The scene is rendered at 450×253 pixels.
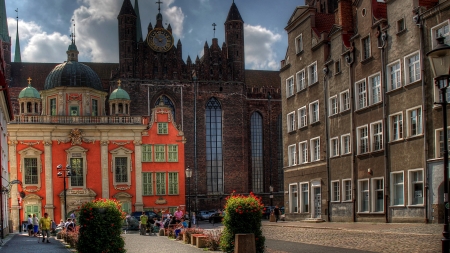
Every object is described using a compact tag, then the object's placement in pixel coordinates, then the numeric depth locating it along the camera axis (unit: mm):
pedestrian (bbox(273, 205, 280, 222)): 46219
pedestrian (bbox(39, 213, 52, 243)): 31478
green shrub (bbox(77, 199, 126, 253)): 18219
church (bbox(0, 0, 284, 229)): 58281
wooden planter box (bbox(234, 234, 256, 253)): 17047
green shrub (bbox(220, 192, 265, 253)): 18391
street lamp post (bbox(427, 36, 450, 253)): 13453
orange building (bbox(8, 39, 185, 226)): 57406
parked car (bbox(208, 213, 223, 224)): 63100
